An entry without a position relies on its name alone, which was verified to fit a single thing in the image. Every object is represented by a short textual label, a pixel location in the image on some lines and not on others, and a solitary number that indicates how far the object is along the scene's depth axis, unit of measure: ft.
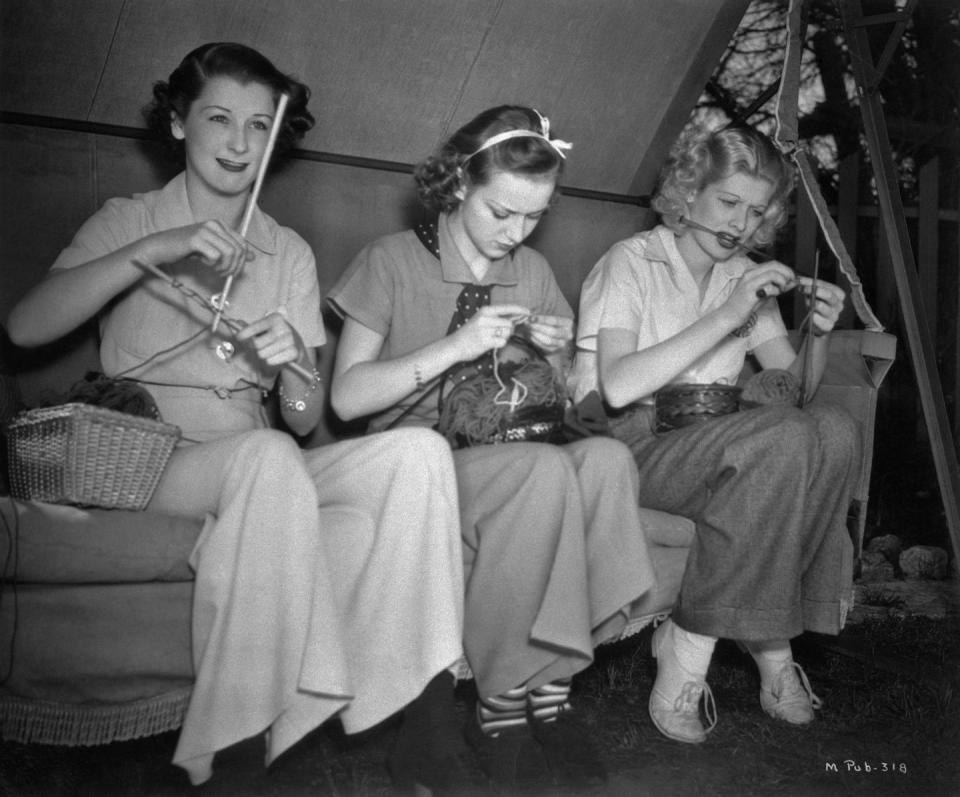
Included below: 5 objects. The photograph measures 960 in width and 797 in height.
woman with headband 6.38
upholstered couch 5.79
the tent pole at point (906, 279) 7.50
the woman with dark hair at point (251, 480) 5.66
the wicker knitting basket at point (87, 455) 5.63
